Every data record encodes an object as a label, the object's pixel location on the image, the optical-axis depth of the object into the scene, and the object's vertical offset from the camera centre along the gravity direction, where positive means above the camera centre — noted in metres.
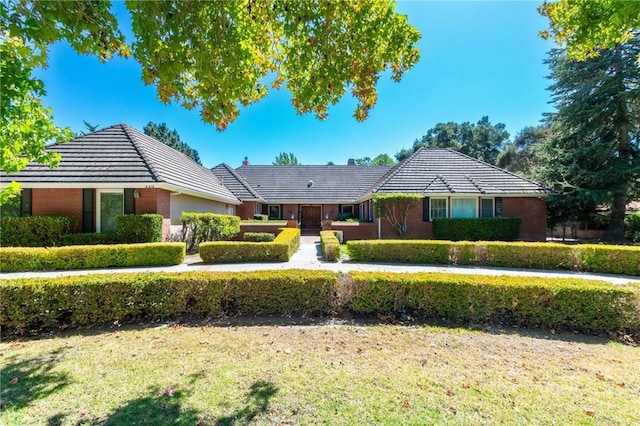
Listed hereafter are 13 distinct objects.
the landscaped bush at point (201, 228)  13.38 -0.51
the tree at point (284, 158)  74.38 +15.88
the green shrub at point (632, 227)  15.58 -0.66
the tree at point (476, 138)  51.19 +14.89
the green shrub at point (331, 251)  11.02 -1.35
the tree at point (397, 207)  15.77 +0.57
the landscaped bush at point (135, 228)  10.83 -0.40
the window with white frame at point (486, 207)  16.84 +0.57
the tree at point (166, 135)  50.47 +15.57
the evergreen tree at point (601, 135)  16.80 +5.30
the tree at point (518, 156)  40.88 +9.06
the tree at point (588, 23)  4.34 +3.37
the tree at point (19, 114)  3.13 +1.35
